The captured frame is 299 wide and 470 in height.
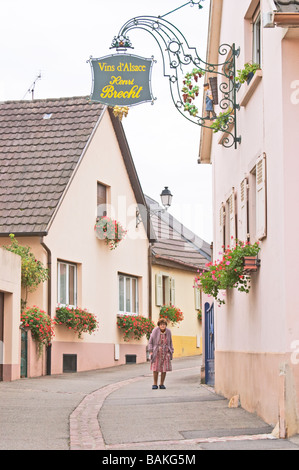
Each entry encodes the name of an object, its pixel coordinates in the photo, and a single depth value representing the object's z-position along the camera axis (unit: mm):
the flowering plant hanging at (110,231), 28031
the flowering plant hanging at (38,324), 22984
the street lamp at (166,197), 34656
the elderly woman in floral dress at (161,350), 18922
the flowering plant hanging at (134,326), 29672
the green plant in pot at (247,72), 13320
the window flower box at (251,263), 12922
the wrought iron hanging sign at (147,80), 13820
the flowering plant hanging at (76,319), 25172
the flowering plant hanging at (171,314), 33378
